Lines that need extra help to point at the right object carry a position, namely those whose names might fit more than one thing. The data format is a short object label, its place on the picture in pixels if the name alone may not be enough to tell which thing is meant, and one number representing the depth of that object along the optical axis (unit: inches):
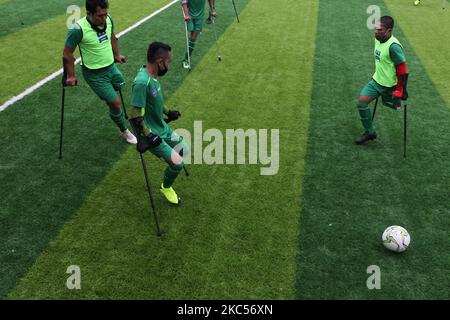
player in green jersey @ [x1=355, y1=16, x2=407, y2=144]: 275.9
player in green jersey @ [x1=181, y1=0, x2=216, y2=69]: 435.2
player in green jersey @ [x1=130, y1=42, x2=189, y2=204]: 205.0
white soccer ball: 210.2
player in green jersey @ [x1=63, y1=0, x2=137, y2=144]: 250.5
